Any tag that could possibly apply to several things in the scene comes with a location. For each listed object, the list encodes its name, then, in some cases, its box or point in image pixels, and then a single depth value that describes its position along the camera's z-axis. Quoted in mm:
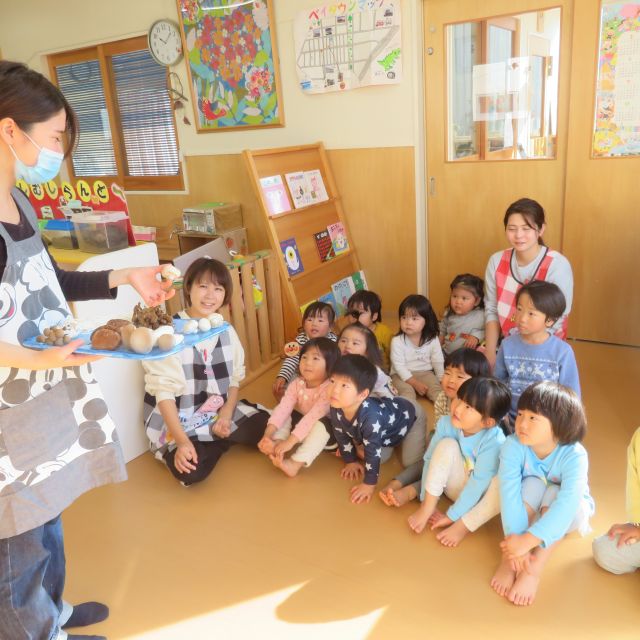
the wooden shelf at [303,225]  3242
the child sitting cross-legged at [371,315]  3020
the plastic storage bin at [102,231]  2389
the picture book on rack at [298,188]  3418
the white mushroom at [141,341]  1258
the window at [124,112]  4391
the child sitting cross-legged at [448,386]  1984
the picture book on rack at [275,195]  3254
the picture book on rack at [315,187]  3531
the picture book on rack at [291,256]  3285
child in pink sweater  2186
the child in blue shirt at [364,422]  2027
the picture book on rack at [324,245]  3549
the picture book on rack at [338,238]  3670
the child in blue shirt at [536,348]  2105
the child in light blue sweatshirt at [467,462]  1796
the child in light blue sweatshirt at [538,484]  1606
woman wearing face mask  1147
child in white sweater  2750
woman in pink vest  2471
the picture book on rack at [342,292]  3602
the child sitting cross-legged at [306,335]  2771
